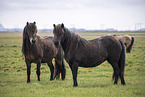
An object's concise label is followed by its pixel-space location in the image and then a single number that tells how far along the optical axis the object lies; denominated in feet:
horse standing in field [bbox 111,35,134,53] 141.94
